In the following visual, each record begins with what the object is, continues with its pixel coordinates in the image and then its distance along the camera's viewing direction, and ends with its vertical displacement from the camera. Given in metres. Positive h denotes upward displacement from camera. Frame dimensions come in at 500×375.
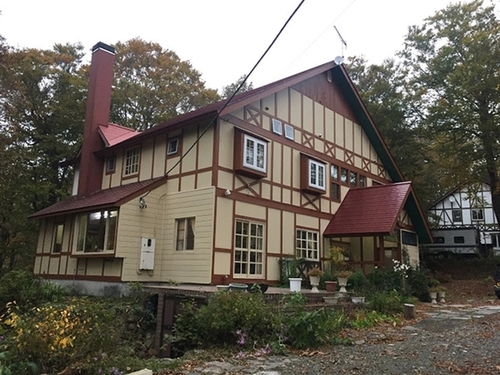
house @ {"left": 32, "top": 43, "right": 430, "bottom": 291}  12.27 +2.37
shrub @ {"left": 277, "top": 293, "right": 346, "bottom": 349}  6.63 -0.97
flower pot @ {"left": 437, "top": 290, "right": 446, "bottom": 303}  14.71 -0.86
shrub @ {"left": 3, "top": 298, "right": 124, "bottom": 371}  4.62 -0.88
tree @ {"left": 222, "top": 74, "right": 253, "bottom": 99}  32.64 +14.10
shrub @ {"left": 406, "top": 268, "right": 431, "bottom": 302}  14.63 -0.49
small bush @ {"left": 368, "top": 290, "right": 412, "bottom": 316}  10.54 -0.87
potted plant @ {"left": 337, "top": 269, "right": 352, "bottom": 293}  12.50 -0.30
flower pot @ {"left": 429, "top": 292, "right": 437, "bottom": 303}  14.51 -0.85
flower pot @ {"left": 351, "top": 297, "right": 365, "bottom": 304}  10.99 -0.80
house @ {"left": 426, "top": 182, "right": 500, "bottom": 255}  27.20 +3.48
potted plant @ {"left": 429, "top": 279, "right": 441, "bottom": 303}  14.52 -0.61
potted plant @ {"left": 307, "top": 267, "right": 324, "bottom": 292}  12.24 -0.25
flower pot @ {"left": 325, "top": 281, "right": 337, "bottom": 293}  12.41 -0.51
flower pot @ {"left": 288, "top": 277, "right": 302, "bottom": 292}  11.46 -0.43
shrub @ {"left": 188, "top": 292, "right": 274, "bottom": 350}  6.66 -0.86
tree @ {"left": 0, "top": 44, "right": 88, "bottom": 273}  21.17 +6.50
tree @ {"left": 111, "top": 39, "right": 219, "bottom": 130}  25.17 +10.97
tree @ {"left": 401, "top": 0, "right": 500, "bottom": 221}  19.89 +9.25
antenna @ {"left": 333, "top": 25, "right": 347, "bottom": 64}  17.05 +8.48
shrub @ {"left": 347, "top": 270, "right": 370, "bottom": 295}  12.79 -0.41
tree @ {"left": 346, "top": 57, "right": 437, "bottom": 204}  24.47 +8.54
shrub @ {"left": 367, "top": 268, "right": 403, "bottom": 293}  13.27 -0.31
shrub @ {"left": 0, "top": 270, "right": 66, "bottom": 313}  11.11 -0.81
